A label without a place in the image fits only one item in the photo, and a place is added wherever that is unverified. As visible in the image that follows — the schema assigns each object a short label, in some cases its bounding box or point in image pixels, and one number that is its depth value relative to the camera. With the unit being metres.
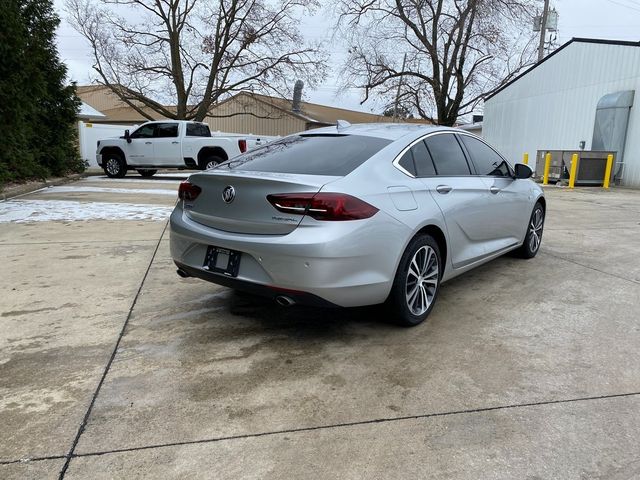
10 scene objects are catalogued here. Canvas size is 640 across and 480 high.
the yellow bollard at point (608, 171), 17.36
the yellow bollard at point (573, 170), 17.20
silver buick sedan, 3.14
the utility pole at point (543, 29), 29.48
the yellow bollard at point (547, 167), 18.86
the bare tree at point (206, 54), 27.48
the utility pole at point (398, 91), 29.64
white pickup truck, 16.22
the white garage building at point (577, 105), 18.02
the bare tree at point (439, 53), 28.09
